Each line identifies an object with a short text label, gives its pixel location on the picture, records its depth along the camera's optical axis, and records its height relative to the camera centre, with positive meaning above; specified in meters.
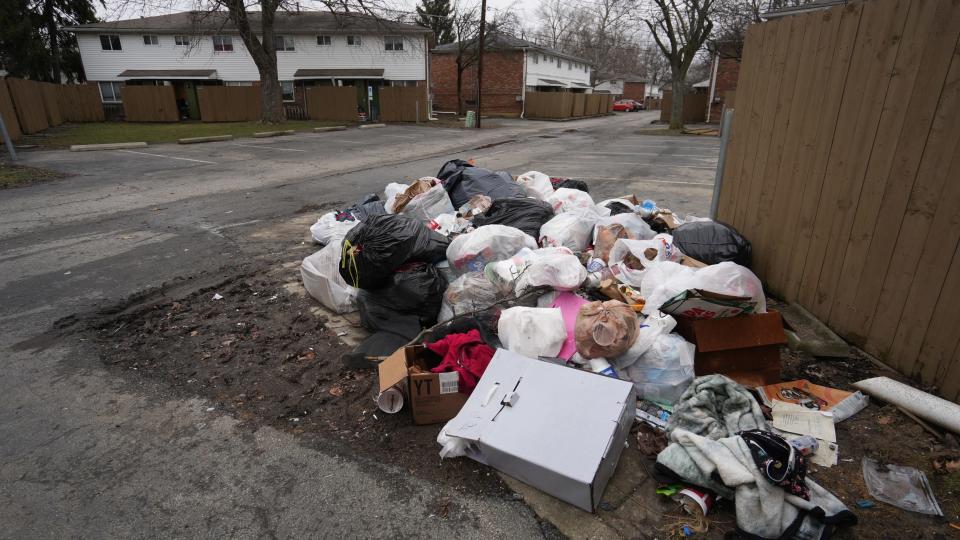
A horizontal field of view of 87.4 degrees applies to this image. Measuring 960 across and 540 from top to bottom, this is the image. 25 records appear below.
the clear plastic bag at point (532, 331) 2.77 -1.22
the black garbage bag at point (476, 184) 5.30 -0.85
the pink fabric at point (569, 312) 2.81 -1.24
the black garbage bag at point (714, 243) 3.85 -1.02
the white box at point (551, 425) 1.96 -1.30
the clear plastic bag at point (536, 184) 5.58 -0.89
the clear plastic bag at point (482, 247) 3.75 -1.04
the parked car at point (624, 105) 48.66 -0.07
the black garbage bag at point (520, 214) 4.51 -0.98
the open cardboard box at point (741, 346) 2.74 -1.24
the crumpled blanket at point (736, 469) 1.84 -1.39
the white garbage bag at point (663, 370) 2.63 -1.34
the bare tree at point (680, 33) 21.00 +2.97
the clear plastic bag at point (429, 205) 5.20 -1.03
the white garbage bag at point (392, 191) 5.69 -1.04
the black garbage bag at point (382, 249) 3.49 -1.01
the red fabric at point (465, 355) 2.61 -1.31
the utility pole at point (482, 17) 20.52 +3.30
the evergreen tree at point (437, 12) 38.50 +6.49
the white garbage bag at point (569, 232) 4.16 -1.03
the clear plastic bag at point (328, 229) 5.21 -1.31
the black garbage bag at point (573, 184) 6.05 -0.93
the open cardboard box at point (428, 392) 2.48 -1.38
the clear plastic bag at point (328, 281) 3.81 -1.35
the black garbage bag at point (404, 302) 3.45 -1.34
